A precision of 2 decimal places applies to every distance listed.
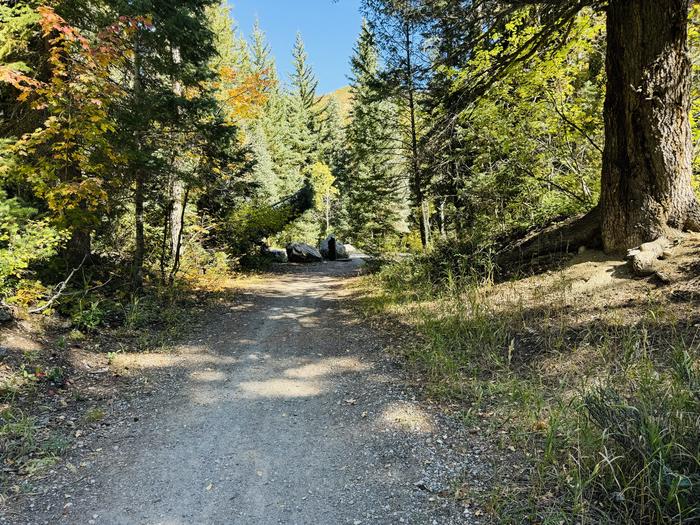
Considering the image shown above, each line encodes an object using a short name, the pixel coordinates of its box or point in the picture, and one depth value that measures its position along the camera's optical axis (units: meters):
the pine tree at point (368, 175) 18.23
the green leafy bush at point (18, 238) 4.82
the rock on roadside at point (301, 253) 21.23
